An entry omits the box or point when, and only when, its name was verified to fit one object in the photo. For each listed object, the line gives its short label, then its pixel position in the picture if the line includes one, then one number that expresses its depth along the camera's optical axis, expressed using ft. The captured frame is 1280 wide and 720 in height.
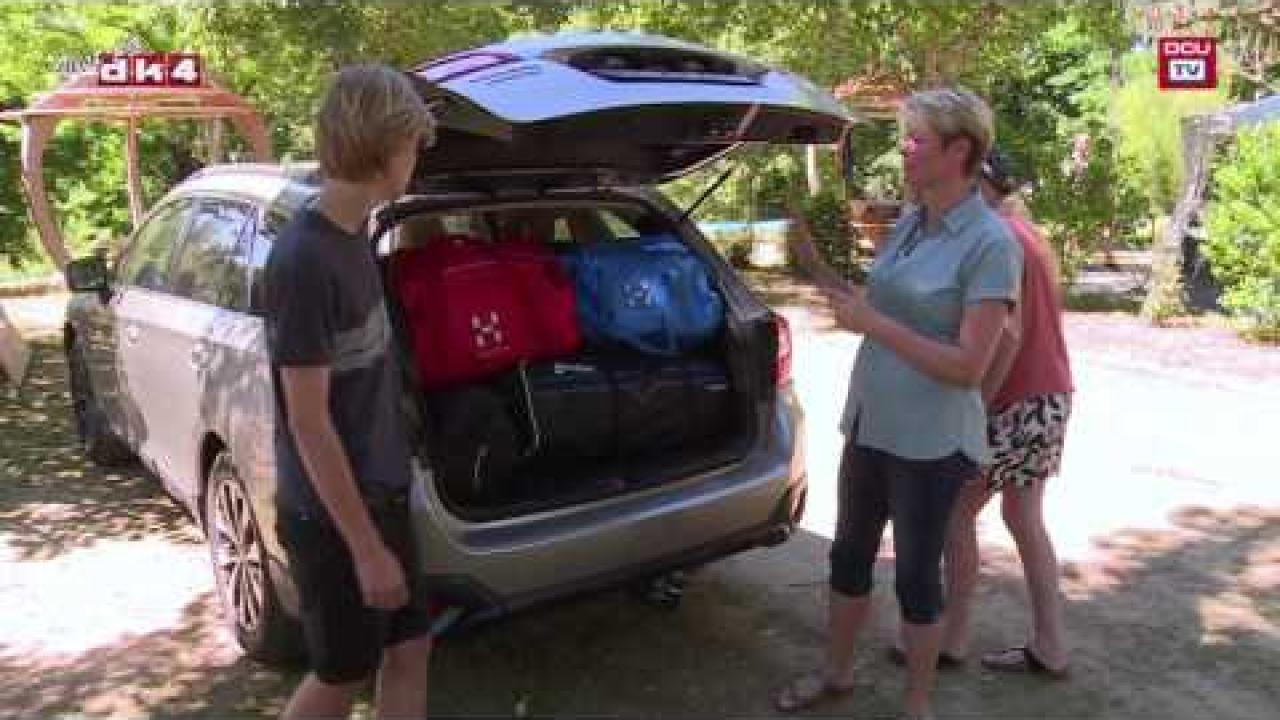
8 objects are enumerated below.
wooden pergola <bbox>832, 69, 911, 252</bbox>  52.85
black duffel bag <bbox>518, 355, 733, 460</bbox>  12.69
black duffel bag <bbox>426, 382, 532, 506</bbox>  12.06
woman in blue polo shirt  10.44
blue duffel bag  13.41
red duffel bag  12.21
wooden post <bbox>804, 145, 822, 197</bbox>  57.00
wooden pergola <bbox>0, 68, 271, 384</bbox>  43.75
